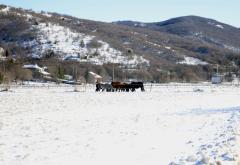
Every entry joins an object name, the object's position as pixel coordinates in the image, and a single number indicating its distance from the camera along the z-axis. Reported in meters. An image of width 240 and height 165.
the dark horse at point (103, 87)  59.85
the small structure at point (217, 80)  130.90
